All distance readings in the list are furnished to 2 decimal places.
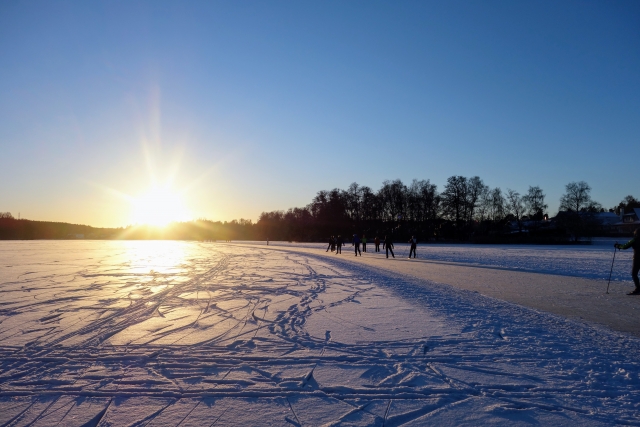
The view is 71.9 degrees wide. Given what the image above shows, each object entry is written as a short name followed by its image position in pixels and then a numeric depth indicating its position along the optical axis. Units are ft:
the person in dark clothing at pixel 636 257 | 34.42
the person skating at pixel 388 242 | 91.69
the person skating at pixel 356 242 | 98.63
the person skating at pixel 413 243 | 88.30
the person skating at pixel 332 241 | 119.84
